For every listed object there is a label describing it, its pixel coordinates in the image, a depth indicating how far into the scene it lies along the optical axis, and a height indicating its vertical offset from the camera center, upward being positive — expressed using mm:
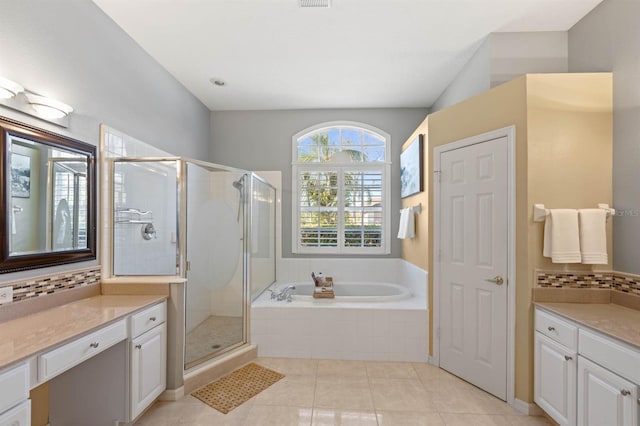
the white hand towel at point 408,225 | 3330 -89
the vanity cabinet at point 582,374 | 1405 -857
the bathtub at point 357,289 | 3847 -959
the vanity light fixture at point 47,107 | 1695 +649
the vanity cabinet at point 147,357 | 1876 -966
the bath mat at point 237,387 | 2246 -1411
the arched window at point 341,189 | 4199 +399
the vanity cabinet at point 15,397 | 1123 -719
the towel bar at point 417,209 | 3207 +93
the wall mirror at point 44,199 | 1591 +99
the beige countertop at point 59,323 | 1271 -578
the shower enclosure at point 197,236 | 2416 -187
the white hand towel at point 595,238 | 1993 -132
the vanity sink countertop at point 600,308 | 1545 -579
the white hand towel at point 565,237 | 1996 -127
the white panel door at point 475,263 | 2287 -384
